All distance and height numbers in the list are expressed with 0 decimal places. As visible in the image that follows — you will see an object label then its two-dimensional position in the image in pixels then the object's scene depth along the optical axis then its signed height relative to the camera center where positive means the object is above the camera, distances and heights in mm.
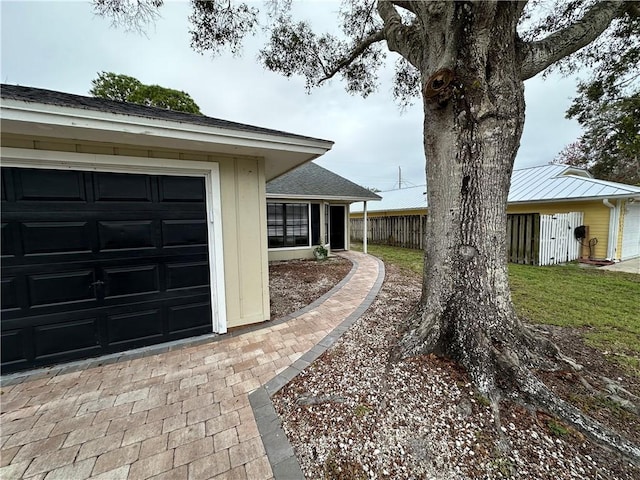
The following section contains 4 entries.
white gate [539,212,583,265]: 8414 -636
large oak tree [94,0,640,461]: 2288 +436
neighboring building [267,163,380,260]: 9211 +611
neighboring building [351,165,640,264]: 8422 +325
